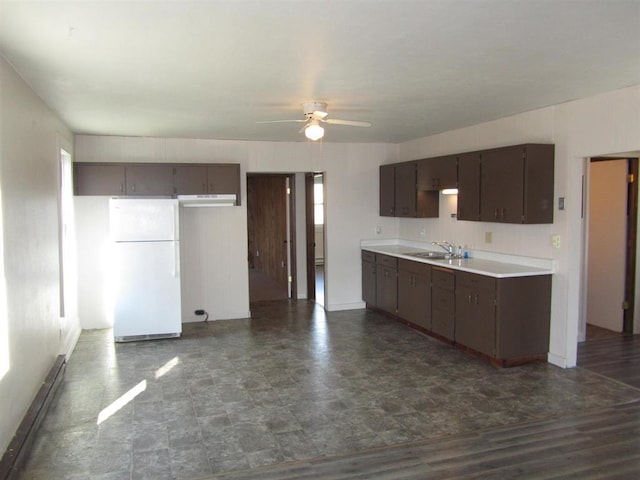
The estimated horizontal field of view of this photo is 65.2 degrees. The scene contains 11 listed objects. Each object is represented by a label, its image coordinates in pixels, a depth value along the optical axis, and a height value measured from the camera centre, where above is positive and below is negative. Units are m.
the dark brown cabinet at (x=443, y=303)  5.27 -0.98
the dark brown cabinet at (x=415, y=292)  5.74 -0.96
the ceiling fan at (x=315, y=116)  4.22 +0.85
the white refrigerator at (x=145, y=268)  5.68 -0.62
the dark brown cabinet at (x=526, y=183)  4.64 +0.27
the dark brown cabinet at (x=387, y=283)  6.44 -0.93
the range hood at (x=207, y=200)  6.19 +0.17
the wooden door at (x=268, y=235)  8.84 -0.45
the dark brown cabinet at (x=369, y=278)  6.98 -0.93
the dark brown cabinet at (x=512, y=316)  4.60 -0.98
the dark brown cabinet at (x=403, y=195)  6.49 +0.23
